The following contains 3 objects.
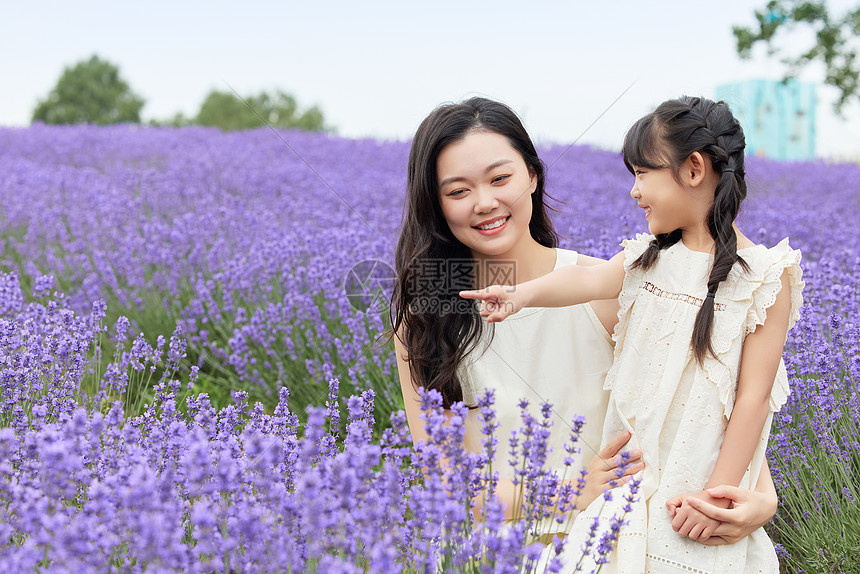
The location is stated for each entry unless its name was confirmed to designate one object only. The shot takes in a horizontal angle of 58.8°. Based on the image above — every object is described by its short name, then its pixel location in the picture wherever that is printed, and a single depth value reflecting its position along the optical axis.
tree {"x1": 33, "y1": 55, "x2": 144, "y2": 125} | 32.19
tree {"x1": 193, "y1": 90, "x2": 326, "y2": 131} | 32.62
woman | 1.98
